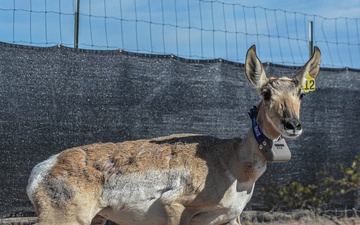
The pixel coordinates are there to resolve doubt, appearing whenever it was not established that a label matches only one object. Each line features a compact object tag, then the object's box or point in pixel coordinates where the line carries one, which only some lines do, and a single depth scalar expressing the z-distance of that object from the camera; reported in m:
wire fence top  13.60
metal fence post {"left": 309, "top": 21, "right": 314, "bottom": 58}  16.36
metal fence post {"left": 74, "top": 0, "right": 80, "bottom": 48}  13.66
